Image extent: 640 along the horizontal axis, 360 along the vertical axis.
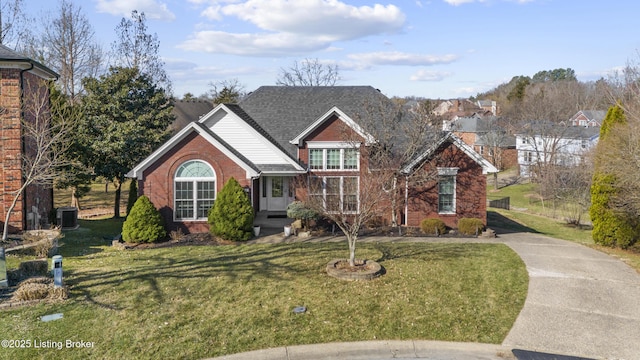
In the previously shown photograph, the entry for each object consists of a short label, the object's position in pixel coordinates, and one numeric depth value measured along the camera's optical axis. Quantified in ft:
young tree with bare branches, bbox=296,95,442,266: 74.90
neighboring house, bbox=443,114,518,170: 198.39
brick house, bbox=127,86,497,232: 70.38
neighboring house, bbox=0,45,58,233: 63.82
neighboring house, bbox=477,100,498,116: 433.89
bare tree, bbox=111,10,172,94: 143.23
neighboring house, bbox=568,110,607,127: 233.96
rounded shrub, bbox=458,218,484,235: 72.64
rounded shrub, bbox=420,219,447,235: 73.31
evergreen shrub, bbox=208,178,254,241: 66.18
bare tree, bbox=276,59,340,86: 207.89
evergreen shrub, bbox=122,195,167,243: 65.10
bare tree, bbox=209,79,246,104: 137.69
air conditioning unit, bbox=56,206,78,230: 75.97
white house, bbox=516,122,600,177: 170.40
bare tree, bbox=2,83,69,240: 59.36
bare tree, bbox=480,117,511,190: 195.85
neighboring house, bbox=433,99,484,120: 365.55
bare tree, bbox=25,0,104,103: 129.80
